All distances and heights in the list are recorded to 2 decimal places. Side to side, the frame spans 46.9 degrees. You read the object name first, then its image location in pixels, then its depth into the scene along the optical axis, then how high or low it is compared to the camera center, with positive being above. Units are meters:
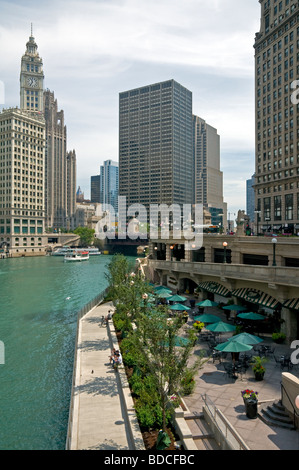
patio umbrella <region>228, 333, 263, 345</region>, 22.35 -7.20
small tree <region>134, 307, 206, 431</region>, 14.59 -5.50
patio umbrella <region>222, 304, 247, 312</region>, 32.19 -7.39
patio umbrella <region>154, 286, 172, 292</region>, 43.03 -7.59
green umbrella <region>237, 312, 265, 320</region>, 28.25 -7.22
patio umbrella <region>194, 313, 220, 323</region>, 28.47 -7.46
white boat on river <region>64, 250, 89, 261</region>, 131.75 -10.66
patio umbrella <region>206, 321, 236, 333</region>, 25.29 -7.30
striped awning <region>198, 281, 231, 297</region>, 36.72 -6.68
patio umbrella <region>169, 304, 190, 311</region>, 33.66 -7.69
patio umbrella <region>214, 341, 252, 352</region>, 21.01 -7.26
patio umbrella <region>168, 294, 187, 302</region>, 36.74 -7.47
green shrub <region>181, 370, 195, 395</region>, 15.65 -7.49
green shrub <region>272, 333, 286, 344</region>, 26.76 -8.41
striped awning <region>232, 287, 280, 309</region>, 29.33 -6.18
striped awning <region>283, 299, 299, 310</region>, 26.48 -5.91
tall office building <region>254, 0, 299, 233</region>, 81.56 +28.25
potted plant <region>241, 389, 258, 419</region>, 15.57 -7.95
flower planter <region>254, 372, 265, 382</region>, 19.75 -8.46
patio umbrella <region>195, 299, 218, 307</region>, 33.97 -7.40
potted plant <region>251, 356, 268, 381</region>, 19.64 -8.06
